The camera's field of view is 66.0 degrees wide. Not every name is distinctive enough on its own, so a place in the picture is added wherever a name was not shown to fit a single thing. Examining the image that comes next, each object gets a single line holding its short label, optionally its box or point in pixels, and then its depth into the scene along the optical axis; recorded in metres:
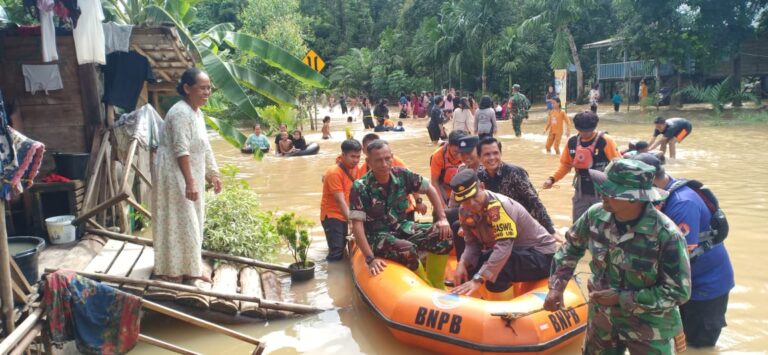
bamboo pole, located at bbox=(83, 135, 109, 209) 5.89
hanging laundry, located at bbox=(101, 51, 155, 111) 6.97
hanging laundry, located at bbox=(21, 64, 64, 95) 6.33
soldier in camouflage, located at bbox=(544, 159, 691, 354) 2.76
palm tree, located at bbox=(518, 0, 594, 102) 25.20
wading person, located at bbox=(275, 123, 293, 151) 15.28
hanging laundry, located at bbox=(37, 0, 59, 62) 5.52
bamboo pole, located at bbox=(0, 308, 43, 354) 2.83
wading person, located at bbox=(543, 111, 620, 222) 5.64
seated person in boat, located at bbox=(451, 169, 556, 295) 4.15
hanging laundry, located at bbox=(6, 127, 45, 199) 3.17
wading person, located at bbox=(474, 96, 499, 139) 12.38
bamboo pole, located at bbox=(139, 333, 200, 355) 3.45
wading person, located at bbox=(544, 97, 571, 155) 13.07
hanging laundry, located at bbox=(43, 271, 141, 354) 3.17
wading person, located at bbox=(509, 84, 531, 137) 16.19
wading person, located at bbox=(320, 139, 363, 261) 6.08
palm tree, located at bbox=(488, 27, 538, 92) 29.70
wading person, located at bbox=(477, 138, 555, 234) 5.36
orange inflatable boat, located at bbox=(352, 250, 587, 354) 3.87
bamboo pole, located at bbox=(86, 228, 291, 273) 5.73
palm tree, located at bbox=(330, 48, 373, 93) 39.56
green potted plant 5.93
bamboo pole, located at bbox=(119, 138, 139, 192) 5.40
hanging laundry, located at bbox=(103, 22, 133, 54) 6.34
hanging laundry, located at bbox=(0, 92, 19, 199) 3.10
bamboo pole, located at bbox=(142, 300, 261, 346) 3.51
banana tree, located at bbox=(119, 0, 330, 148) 8.58
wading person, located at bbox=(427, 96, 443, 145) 16.19
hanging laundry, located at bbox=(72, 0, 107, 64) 5.66
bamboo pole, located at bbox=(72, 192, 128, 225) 5.19
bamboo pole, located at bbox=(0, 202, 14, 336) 3.00
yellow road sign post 16.64
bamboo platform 4.57
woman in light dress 4.54
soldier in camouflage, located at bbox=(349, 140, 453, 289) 4.89
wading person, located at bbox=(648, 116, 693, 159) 9.55
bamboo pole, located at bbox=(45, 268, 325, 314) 4.39
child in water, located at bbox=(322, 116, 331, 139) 19.16
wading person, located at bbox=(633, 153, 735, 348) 3.52
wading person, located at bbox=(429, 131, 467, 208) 6.49
